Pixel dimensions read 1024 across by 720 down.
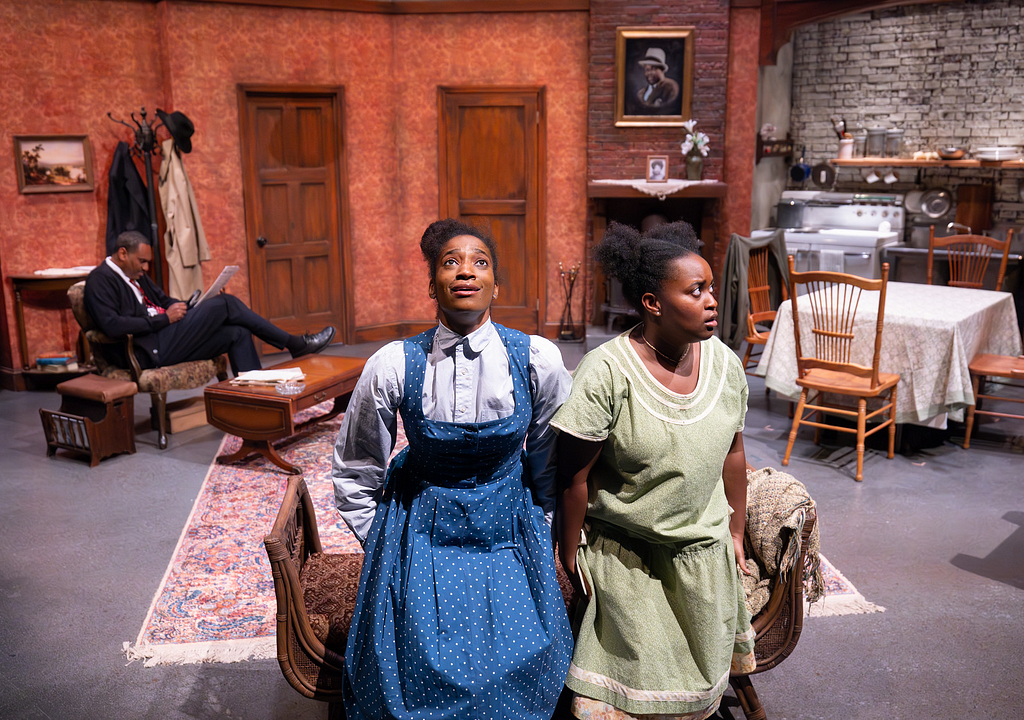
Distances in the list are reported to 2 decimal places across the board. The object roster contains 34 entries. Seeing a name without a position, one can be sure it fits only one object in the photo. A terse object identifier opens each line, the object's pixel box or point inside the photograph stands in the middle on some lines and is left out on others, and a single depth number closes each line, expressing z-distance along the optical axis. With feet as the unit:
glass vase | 24.11
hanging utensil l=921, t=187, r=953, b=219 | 26.68
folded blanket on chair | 7.70
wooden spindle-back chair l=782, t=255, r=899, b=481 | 14.42
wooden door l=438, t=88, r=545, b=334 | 24.81
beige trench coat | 21.27
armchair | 16.57
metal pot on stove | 27.76
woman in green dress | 6.56
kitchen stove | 24.99
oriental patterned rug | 10.03
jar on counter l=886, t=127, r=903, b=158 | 26.81
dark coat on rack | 21.09
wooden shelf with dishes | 24.92
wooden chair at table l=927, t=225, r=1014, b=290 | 18.94
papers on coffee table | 15.46
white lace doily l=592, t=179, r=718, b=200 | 24.03
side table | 20.35
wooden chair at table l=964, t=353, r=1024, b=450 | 15.48
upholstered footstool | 15.80
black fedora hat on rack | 20.88
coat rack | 21.02
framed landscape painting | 20.59
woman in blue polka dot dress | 6.41
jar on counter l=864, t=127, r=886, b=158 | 26.91
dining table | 15.10
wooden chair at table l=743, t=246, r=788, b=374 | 19.31
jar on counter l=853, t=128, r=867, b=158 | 27.61
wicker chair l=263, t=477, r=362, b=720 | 7.08
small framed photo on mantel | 24.63
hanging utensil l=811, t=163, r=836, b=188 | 28.37
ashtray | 15.02
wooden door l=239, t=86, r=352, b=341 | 23.27
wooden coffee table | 14.87
